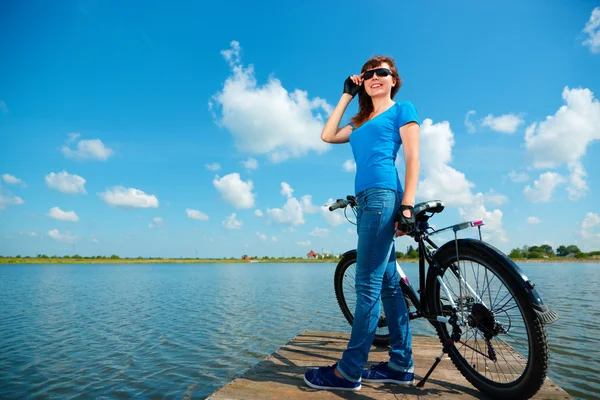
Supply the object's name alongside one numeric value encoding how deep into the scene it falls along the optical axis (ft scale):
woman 9.44
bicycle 7.95
